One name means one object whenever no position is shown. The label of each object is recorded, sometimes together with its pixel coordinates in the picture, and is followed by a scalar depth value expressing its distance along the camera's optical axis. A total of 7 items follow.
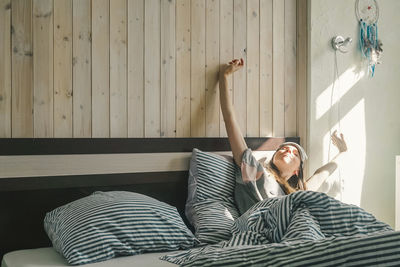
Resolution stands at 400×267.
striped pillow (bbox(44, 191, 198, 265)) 1.76
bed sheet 1.73
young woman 2.43
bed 1.08
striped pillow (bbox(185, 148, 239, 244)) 2.24
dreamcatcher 3.22
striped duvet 1.01
